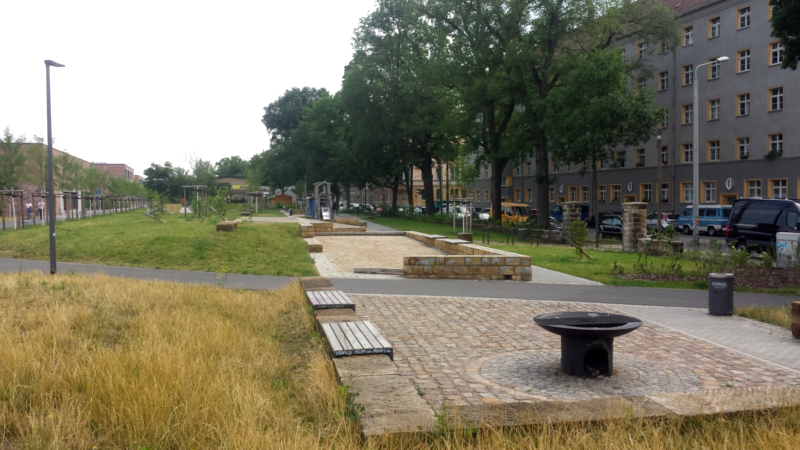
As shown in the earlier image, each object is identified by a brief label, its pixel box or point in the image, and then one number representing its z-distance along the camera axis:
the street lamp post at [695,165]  30.79
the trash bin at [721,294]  10.10
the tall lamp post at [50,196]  15.09
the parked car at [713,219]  38.56
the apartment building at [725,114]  39.66
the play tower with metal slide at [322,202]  42.08
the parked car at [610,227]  35.41
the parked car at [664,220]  40.89
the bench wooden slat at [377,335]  5.75
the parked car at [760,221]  22.77
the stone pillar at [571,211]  29.39
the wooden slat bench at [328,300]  8.16
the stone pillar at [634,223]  25.16
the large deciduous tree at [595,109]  31.05
